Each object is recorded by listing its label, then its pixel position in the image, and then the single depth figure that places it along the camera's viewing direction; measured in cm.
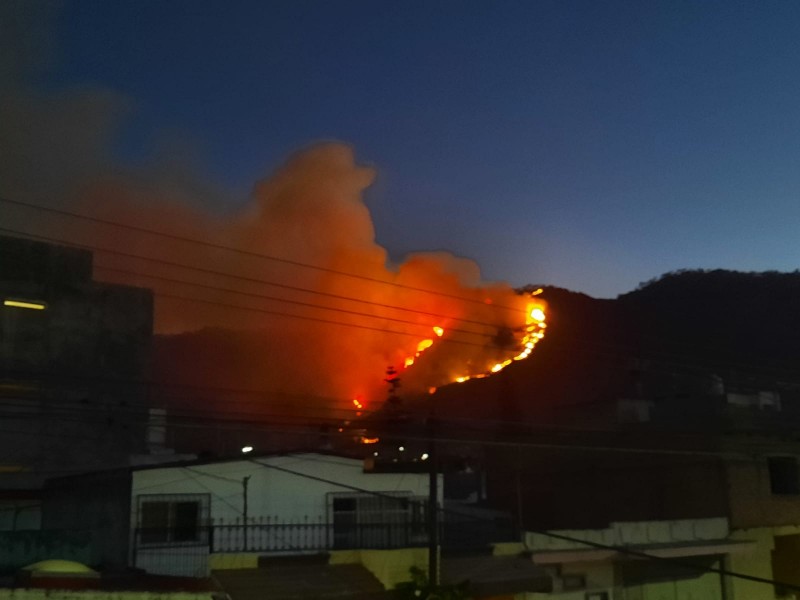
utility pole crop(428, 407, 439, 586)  1941
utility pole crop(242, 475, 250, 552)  2240
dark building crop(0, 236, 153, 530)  3593
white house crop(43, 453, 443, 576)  2128
